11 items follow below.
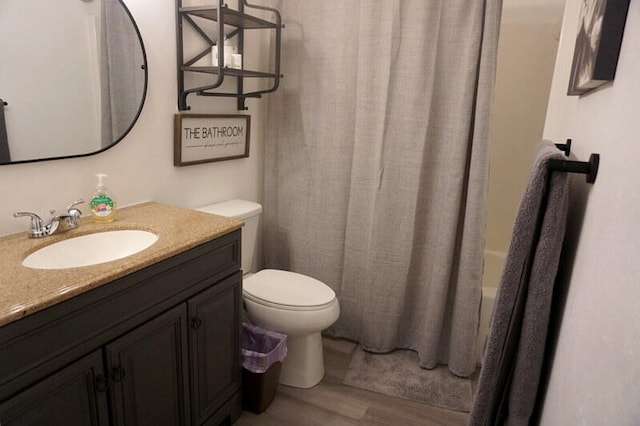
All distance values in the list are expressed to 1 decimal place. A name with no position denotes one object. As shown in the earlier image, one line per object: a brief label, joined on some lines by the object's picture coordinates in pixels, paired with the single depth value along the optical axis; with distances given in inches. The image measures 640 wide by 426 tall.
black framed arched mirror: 53.2
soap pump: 61.9
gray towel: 29.5
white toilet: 78.7
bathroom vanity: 40.3
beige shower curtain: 81.3
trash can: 75.2
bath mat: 84.0
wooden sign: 78.0
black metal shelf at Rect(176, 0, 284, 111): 72.1
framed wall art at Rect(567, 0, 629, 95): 25.8
